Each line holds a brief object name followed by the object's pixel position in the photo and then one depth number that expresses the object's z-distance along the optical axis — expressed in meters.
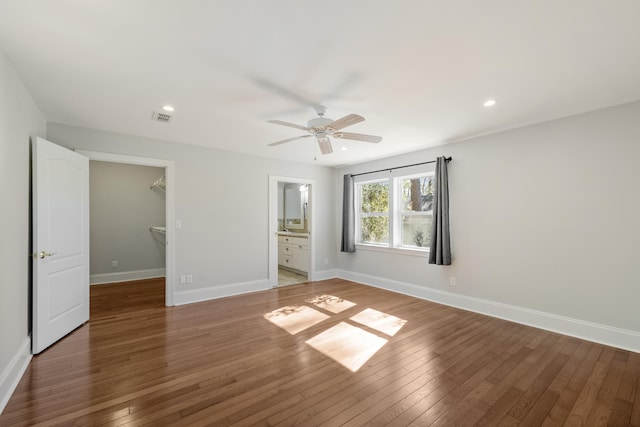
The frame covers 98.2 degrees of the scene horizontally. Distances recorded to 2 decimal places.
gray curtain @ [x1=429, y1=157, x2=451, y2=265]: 4.15
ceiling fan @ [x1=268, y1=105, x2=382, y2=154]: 2.60
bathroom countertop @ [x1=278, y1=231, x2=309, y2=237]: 6.17
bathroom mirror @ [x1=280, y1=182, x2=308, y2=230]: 7.20
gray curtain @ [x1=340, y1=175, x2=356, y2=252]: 5.83
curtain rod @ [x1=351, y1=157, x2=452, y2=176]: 4.24
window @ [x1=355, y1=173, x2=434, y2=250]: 4.80
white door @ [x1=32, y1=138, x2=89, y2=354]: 2.70
